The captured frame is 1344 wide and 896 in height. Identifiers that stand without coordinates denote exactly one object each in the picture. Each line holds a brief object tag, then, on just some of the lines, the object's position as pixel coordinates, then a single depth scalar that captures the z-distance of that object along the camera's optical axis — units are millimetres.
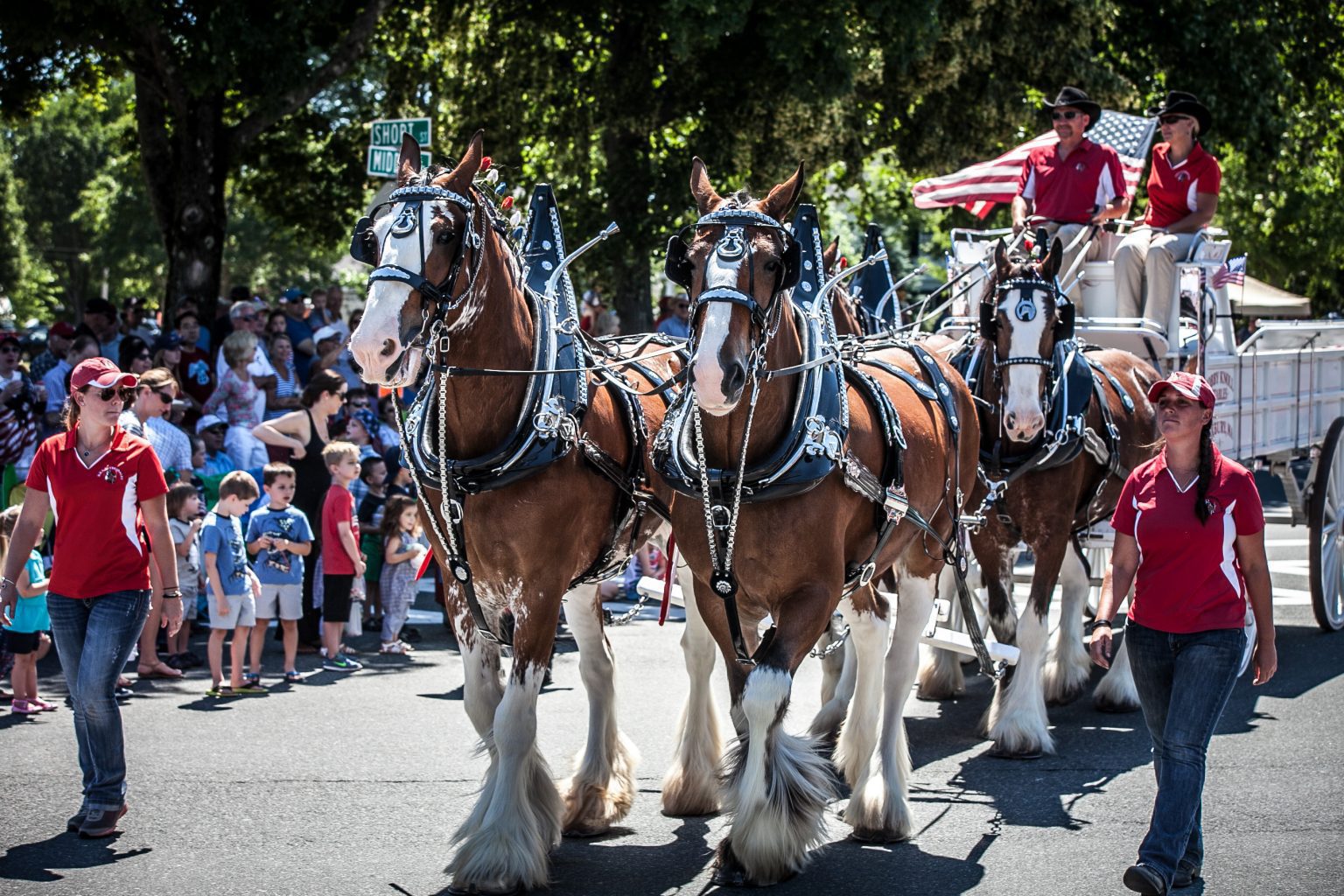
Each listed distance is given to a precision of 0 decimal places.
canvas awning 26438
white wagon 9414
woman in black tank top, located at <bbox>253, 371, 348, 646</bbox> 10336
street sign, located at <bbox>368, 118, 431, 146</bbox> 11461
